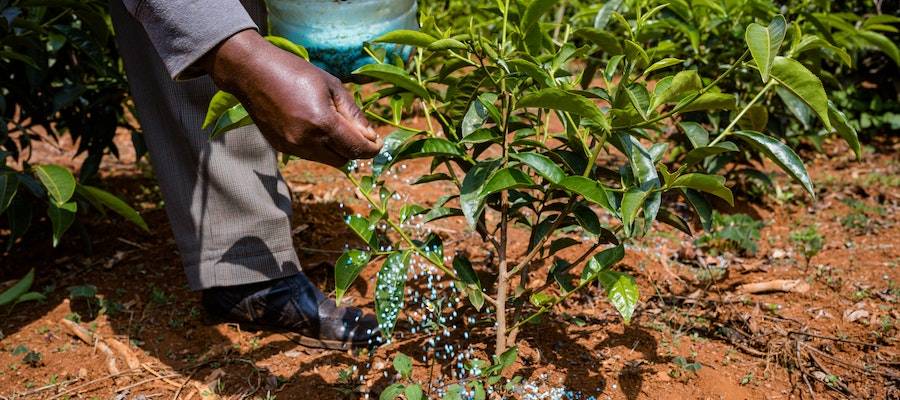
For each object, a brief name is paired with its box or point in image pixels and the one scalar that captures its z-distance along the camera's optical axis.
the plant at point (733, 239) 2.91
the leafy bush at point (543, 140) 1.58
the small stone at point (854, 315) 2.41
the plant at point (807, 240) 2.87
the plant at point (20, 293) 2.55
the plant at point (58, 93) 2.27
